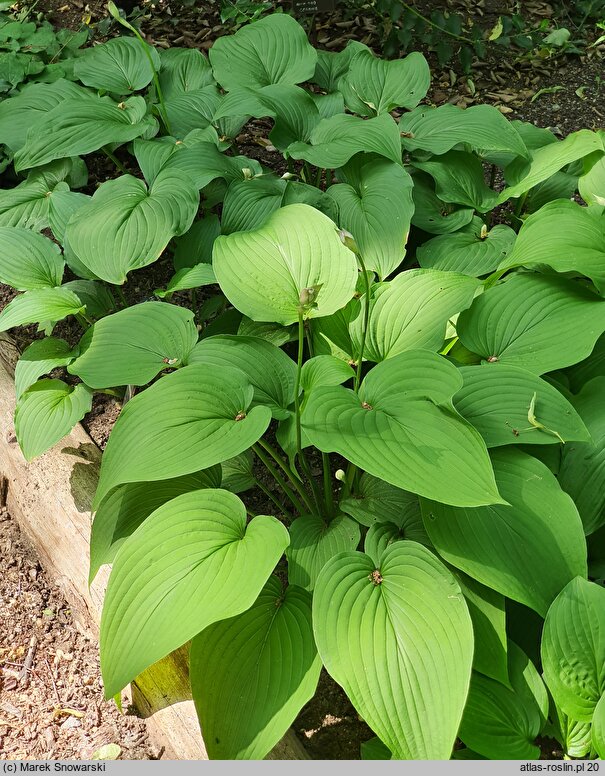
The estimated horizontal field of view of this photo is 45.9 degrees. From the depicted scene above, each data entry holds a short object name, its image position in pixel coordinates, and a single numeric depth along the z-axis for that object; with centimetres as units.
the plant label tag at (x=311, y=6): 320
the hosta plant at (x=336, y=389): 138
